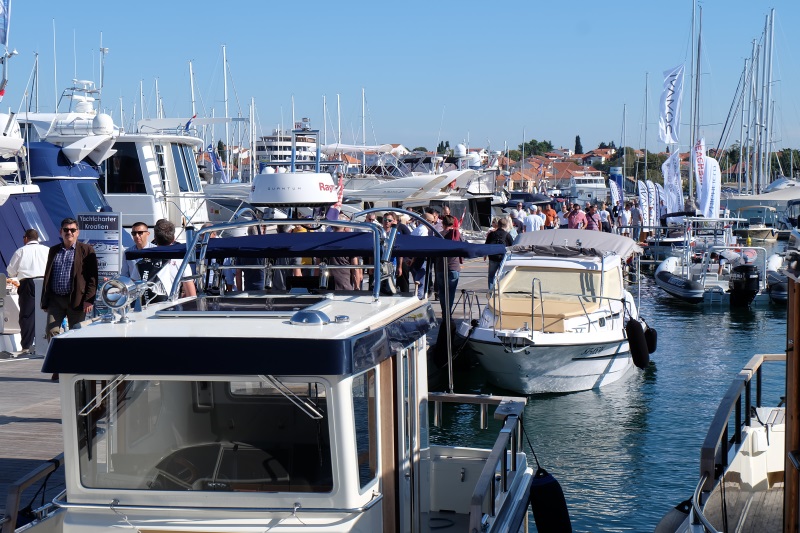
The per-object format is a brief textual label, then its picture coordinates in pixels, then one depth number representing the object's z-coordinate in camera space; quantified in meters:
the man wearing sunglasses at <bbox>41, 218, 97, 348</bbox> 10.33
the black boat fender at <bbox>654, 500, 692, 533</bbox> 6.80
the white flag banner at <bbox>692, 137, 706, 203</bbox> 30.73
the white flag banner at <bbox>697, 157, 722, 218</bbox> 30.27
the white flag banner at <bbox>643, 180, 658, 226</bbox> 37.19
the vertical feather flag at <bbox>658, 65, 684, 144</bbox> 34.59
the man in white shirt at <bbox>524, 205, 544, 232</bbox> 28.89
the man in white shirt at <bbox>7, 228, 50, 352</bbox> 12.41
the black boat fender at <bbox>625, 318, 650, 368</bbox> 14.74
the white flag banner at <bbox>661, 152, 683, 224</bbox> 35.28
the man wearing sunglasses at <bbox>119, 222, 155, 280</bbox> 10.68
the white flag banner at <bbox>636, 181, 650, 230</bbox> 35.53
